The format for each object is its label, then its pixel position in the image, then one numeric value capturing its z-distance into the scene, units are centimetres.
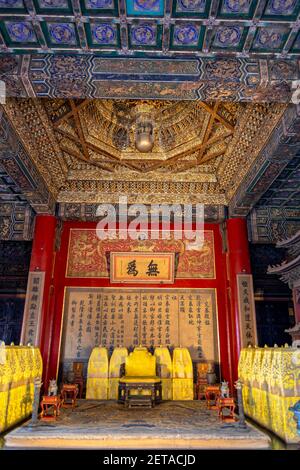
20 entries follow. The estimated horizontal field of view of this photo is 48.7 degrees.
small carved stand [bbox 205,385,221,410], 491
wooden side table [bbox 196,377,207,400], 586
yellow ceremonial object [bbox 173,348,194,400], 582
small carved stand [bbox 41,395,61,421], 397
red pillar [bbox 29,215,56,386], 605
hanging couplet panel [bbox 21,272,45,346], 587
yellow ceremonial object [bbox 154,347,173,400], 582
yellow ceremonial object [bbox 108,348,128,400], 579
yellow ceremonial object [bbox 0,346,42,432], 363
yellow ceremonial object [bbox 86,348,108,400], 579
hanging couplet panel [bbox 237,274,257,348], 588
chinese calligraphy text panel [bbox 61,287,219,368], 631
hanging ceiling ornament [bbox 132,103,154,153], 499
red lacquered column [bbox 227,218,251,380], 604
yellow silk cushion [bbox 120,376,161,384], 486
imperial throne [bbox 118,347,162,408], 486
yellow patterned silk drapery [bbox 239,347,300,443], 325
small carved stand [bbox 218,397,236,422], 397
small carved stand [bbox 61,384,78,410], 498
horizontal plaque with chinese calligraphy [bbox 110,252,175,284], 670
